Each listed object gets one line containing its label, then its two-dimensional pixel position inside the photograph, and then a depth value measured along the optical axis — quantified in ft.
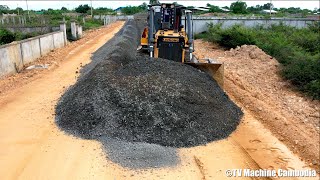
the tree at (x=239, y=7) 193.77
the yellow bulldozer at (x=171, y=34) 40.52
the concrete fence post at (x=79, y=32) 93.23
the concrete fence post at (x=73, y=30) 87.51
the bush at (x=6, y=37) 63.11
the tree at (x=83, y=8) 234.79
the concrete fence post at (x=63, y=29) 76.69
